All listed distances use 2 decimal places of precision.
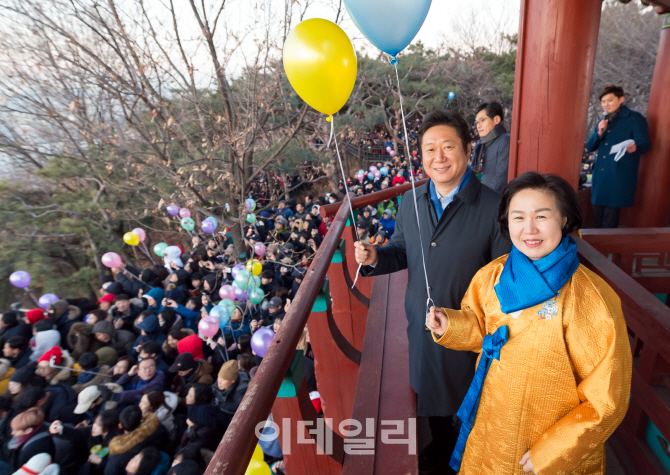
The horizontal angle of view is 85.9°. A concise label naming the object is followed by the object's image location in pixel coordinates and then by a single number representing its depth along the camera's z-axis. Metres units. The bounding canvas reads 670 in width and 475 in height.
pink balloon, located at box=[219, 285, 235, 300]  5.89
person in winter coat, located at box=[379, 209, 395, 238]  7.48
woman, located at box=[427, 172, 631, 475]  1.01
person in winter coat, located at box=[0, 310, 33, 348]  5.22
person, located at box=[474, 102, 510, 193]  3.12
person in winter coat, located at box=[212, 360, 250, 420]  3.90
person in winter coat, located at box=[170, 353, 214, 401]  4.40
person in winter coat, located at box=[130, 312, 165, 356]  5.29
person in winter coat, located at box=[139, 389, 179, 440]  3.75
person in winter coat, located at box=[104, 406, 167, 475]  3.26
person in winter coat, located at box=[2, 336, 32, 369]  4.93
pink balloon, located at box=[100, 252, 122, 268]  7.83
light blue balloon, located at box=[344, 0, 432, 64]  1.60
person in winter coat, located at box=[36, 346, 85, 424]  3.96
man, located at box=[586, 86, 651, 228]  3.23
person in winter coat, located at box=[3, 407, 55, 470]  3.45
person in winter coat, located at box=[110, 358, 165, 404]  4.05
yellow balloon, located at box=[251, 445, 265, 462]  2.86
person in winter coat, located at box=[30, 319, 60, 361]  5.11
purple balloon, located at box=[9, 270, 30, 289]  8.00
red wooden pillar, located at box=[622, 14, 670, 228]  3.29
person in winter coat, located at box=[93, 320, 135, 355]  5.29
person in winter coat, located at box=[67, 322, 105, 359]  5.18
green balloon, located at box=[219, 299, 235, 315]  5.34
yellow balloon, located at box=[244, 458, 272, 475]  2.65
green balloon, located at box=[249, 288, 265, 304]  5.82
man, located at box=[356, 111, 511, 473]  1.46
